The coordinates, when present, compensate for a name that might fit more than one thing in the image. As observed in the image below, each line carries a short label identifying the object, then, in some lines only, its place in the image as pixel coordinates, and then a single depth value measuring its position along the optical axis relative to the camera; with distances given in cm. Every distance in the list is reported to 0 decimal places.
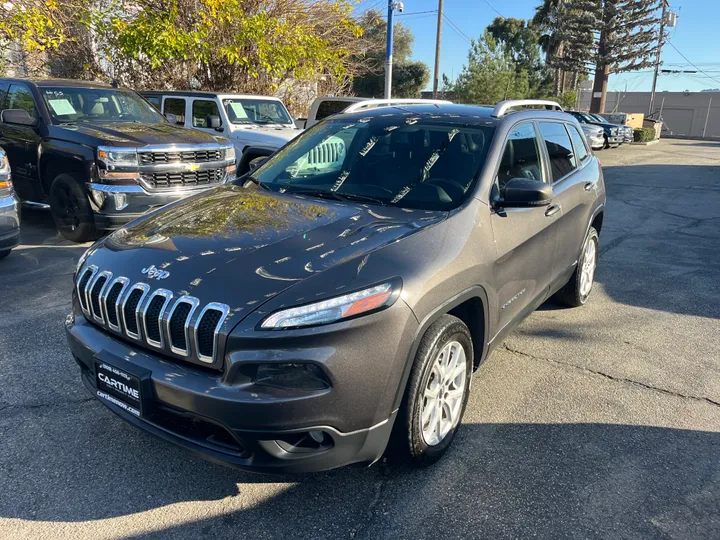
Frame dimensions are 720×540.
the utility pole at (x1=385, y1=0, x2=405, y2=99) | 1441
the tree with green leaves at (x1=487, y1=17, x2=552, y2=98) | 3347
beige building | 4162
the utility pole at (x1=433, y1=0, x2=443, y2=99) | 2587
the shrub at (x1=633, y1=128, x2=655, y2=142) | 2972
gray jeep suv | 218
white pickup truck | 959
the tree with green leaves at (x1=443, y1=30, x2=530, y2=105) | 2620
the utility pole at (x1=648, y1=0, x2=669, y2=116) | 3328
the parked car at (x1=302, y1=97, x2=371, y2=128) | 1220
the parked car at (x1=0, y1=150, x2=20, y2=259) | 513
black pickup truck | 620
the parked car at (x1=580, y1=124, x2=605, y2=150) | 2166
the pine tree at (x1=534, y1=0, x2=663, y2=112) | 3325
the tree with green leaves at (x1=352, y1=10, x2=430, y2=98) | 3616
